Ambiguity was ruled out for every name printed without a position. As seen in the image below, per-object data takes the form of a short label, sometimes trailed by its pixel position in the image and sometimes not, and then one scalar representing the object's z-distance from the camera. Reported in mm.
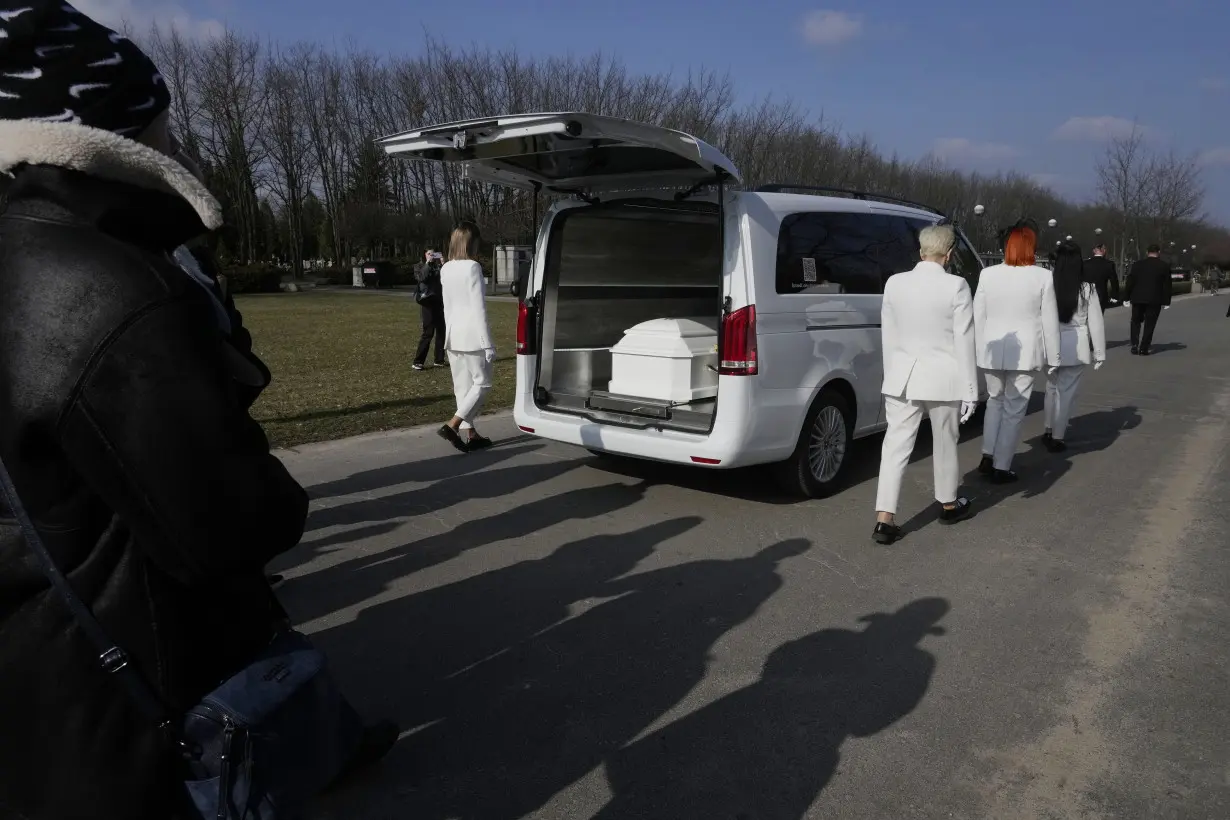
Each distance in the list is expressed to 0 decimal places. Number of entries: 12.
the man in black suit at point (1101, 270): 13812
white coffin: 6305
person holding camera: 12531
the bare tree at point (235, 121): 46719
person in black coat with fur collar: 1236
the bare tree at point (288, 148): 49500
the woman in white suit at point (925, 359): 5125
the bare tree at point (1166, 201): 38812
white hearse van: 5395
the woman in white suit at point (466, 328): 7336
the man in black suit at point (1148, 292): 16094
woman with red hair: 6520
